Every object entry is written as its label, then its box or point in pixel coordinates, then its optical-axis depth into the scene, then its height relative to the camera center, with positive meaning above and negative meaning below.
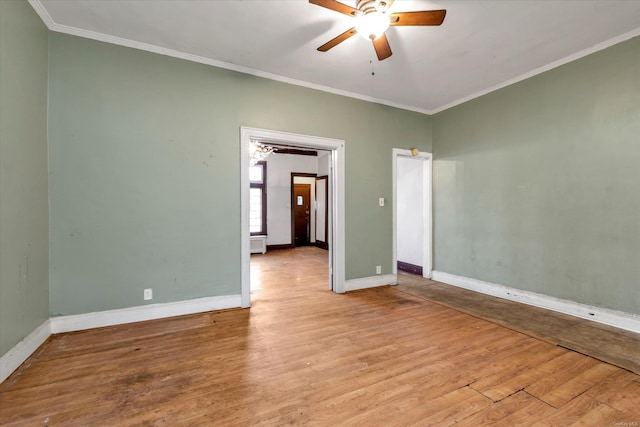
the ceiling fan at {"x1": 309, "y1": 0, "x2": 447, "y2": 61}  2.06 +1.48
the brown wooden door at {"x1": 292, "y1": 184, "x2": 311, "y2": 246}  9.19 +0.02
